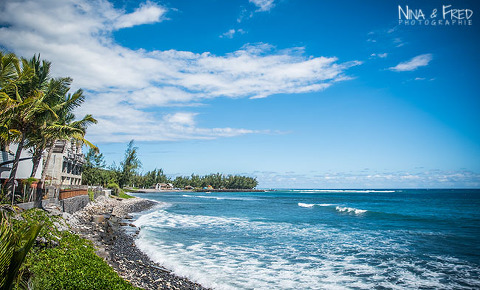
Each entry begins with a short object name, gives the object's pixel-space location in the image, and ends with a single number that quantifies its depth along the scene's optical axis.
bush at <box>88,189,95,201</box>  30.98
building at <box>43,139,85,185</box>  33.71
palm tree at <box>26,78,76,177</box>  17.25
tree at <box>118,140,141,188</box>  62.97
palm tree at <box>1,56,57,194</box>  12.57
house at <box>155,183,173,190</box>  138.34
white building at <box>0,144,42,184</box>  15.38
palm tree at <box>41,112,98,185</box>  17.33
